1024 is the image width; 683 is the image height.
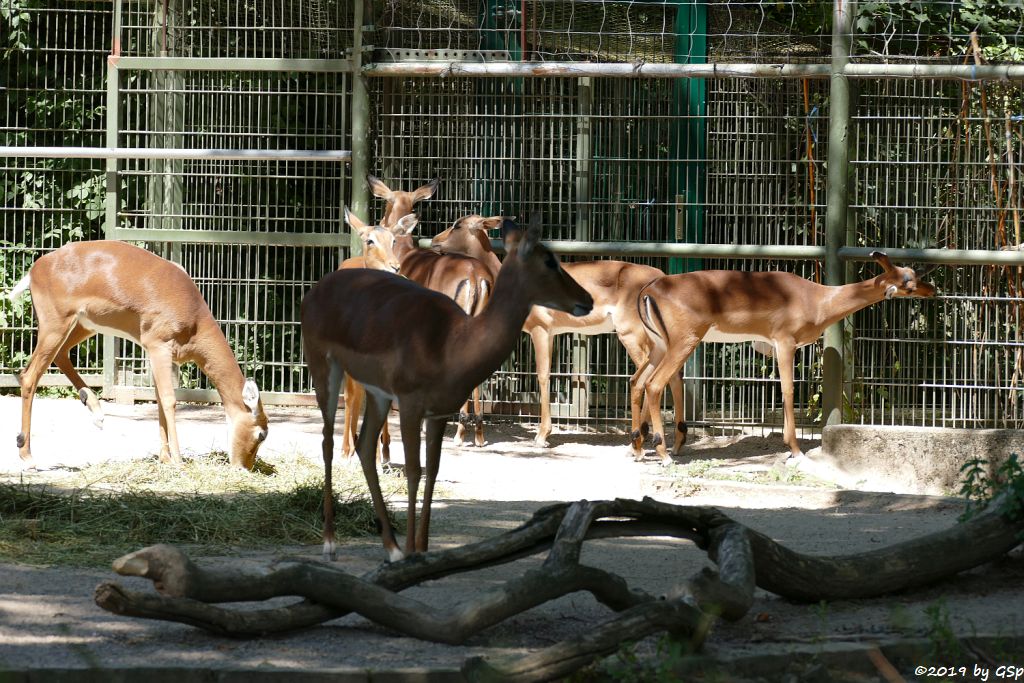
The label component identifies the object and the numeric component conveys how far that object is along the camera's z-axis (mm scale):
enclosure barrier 21281
